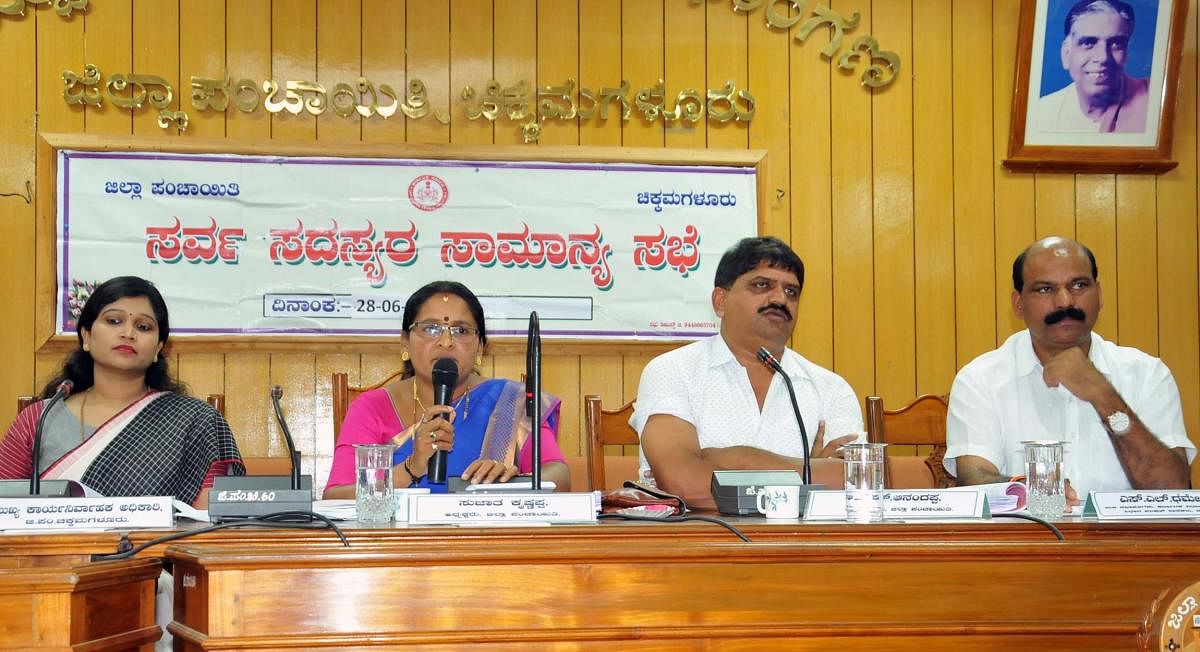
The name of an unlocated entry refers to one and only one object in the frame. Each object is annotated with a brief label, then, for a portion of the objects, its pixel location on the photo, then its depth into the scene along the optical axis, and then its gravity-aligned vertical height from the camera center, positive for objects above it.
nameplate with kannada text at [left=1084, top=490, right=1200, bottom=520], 2.01 -0.27
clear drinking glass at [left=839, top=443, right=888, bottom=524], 1.95 -0.23
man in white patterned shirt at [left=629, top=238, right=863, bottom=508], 2.85 -0.11
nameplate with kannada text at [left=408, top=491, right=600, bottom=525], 1.87 -0.25
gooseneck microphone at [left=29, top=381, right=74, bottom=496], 2.10 -0.21
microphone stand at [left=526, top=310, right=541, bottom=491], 2.03 -0.08
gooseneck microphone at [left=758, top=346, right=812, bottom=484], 2.25 -0.07
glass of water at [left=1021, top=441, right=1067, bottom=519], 2.05 -0.23
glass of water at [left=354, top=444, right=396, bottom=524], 1.94 -0.22
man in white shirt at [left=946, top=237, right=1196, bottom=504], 2.76 -0.11
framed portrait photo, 4.16 +0.88
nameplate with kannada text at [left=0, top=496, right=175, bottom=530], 1.88 -0.25
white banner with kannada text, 3.84 +0.35
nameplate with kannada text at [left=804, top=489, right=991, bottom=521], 1.99 -0.26
